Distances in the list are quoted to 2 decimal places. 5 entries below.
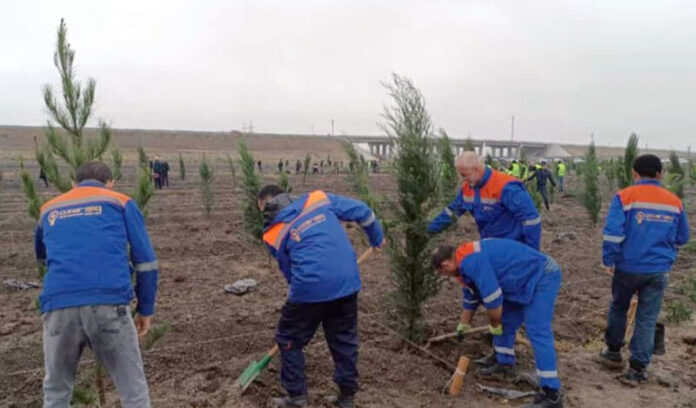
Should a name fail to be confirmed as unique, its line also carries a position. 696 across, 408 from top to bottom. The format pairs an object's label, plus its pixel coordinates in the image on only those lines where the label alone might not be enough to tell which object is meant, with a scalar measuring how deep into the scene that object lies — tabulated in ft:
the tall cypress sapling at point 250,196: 29.50
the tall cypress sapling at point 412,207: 16.80
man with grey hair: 15.01
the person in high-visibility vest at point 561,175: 79.71
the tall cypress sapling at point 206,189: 48.19
